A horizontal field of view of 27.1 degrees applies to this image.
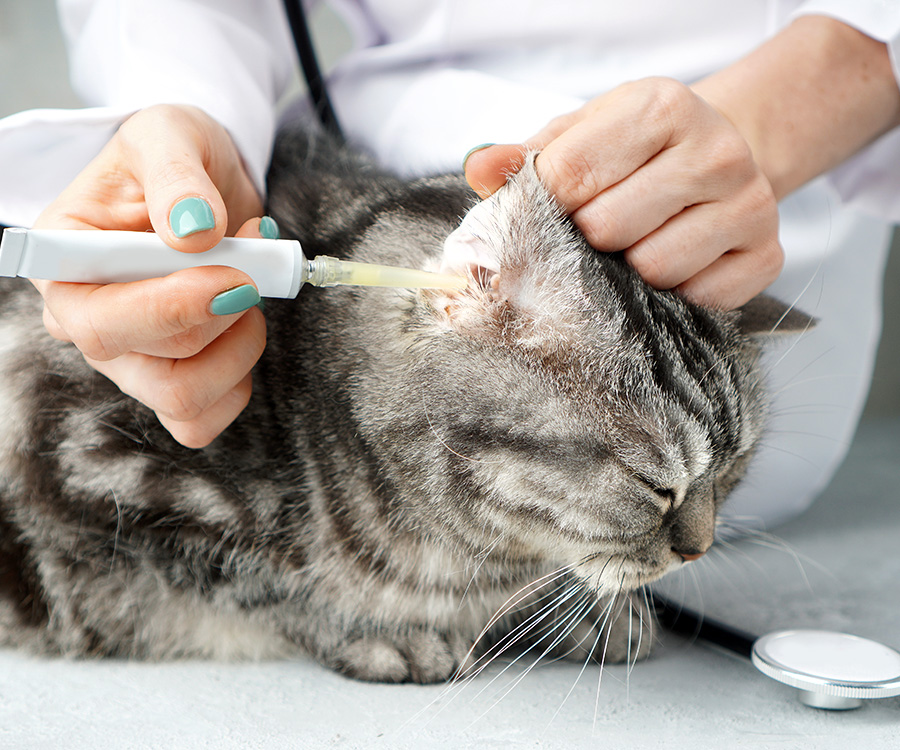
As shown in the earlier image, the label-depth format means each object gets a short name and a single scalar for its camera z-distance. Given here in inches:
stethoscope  22.7
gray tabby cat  22.5
